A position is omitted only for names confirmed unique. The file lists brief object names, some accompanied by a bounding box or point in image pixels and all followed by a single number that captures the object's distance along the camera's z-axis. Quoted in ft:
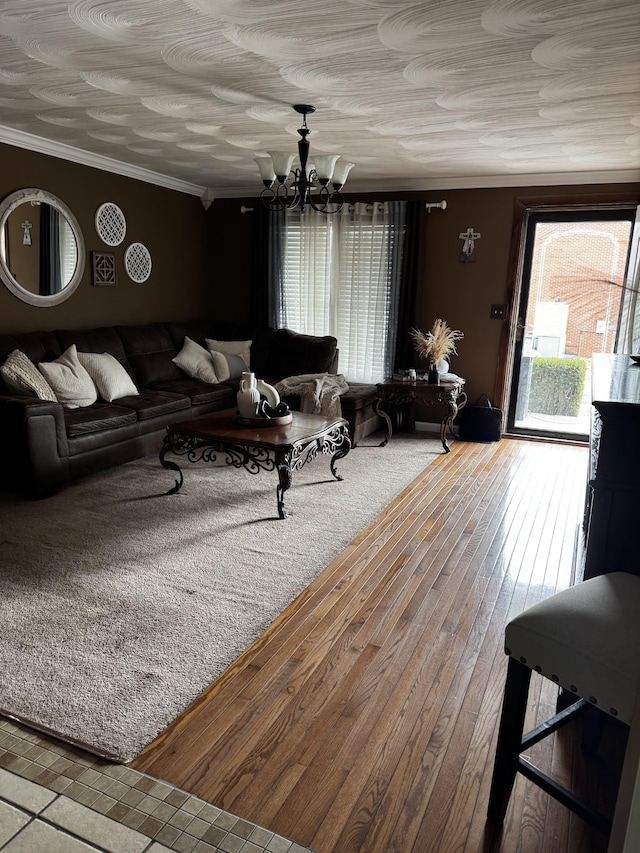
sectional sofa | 12.82
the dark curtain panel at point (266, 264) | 21.94
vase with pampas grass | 18.62
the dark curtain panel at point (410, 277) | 19.99
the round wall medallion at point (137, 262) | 19.84
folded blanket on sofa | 17.99
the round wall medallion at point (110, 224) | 18.56
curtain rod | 19.57
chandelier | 12.34
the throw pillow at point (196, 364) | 19.80
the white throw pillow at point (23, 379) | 13.85
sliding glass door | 18.75
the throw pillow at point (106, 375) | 16.19
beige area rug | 6.99
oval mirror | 15.81
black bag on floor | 19.67
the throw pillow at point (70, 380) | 14.88
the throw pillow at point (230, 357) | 20.10
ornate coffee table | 12.35
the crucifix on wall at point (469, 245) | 19.65
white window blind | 20.57
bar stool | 4.68
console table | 18.07
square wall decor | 18.51
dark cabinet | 6.03
